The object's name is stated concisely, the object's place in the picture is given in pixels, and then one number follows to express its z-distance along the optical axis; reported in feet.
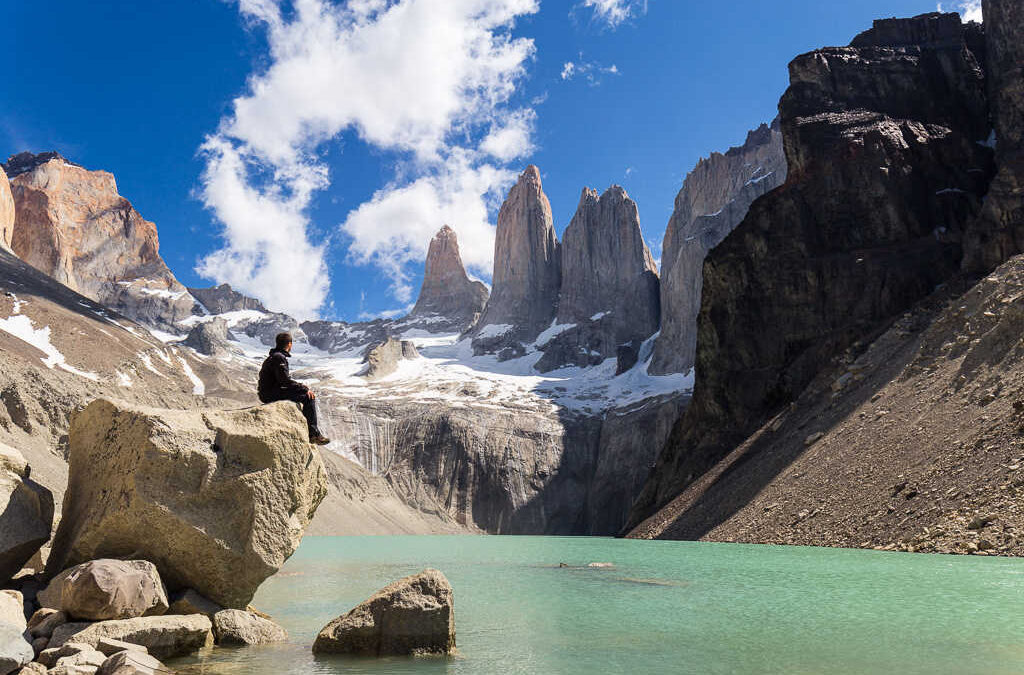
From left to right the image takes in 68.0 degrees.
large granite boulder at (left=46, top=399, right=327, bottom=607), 33.81
